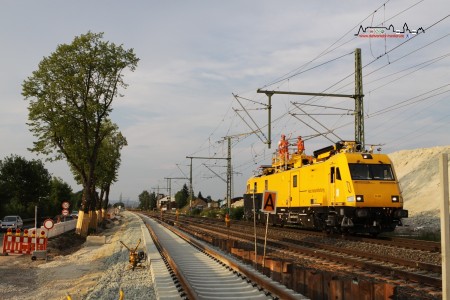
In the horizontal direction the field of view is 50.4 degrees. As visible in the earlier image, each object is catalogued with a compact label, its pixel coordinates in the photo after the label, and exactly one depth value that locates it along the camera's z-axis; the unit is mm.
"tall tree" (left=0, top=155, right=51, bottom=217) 61219
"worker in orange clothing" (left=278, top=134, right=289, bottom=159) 29694
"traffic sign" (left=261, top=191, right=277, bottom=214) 12906
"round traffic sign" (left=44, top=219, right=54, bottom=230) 21728
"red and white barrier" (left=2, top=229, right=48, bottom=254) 22239
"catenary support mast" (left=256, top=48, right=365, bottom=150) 23219
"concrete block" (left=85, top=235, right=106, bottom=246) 28845
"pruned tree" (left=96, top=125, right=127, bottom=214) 49388
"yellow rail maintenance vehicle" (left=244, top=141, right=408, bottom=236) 19984
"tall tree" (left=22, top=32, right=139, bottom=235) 33062
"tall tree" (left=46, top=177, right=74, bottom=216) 73875
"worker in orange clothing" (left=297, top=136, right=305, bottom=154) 28156
